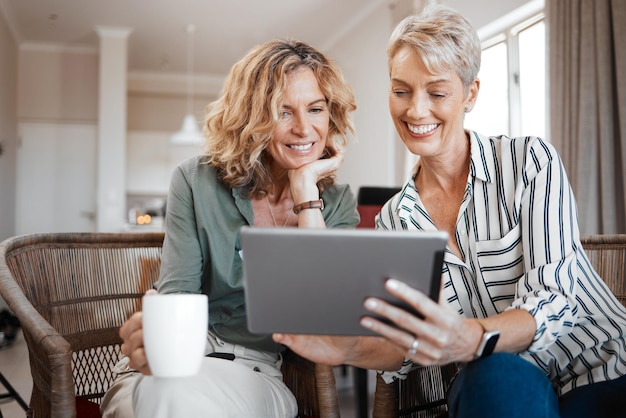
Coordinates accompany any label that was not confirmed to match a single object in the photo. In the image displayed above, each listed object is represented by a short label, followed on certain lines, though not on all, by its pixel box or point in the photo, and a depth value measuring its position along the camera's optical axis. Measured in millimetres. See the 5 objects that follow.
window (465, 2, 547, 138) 3818
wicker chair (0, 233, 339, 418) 1074
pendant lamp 6117
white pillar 6355
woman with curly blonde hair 1276
